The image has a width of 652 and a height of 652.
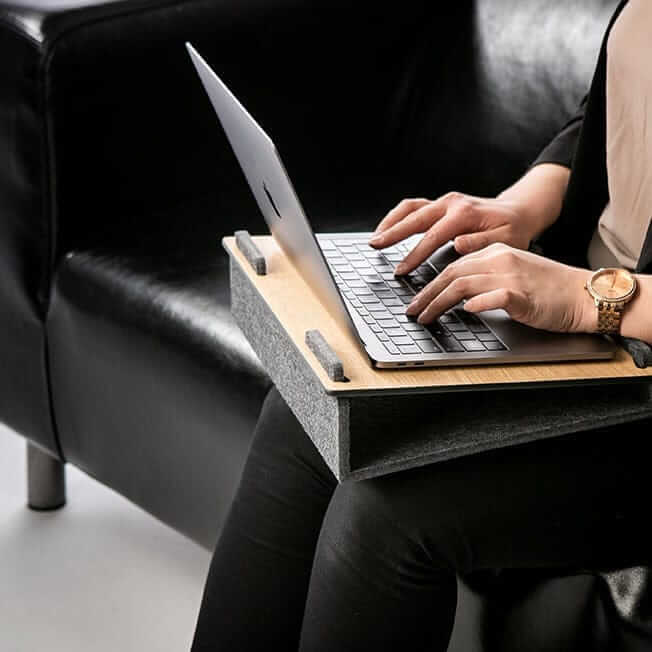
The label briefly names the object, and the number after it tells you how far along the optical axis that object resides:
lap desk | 2.00
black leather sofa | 2.66
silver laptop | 2.03
